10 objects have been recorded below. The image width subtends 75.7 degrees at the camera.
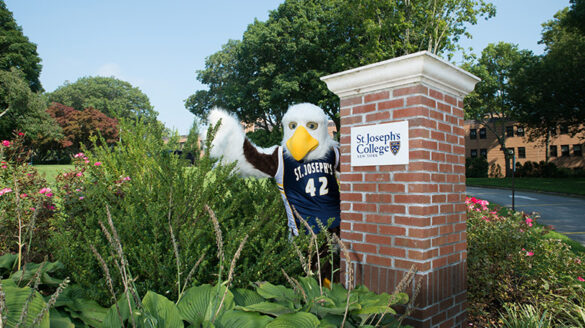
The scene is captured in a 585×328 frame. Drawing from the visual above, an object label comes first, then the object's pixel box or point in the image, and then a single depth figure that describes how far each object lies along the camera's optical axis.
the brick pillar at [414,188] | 2.47
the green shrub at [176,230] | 2.49
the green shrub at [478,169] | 38.94
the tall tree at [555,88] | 22.05
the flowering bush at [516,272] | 3.37
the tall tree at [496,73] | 31.14
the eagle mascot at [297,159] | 3.53
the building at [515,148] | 39.53
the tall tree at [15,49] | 27.31
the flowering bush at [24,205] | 3.99
